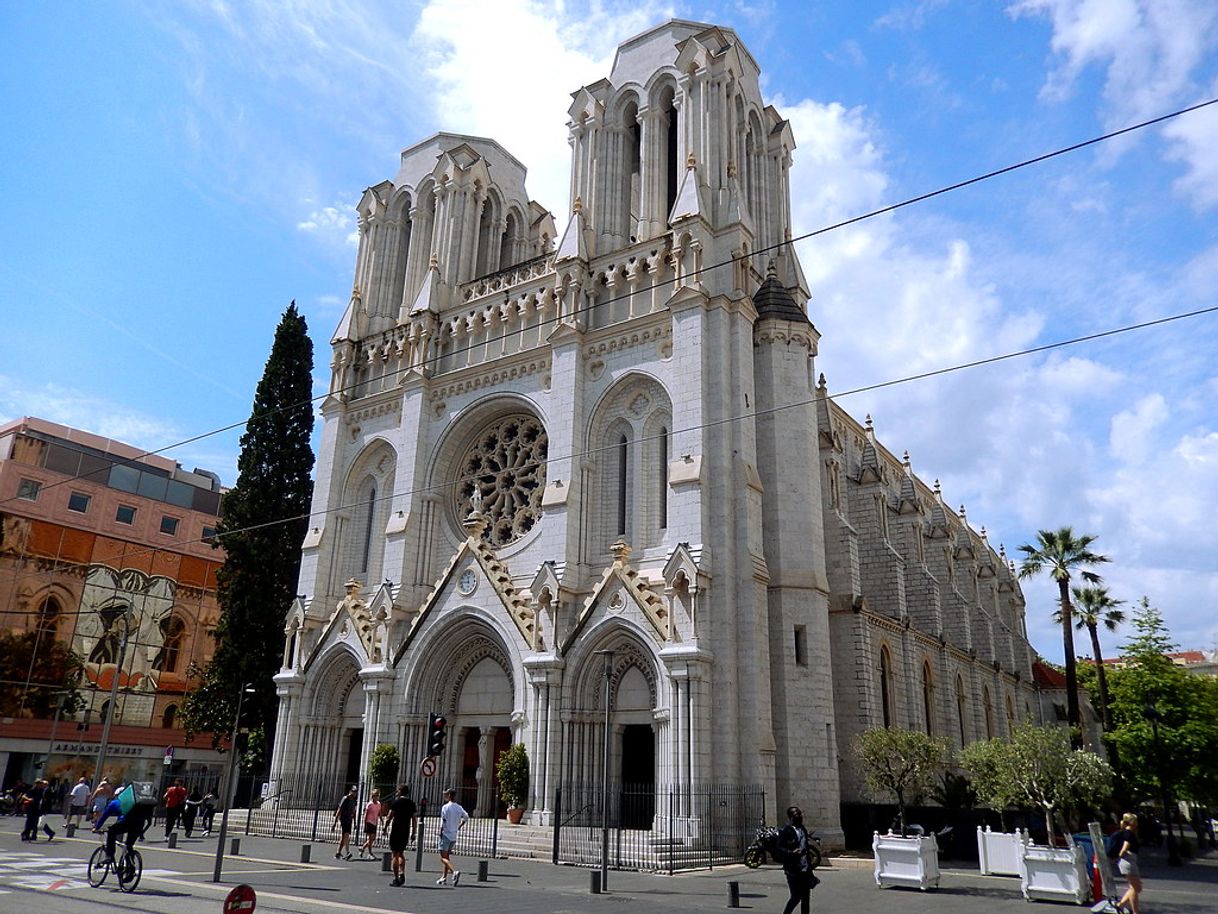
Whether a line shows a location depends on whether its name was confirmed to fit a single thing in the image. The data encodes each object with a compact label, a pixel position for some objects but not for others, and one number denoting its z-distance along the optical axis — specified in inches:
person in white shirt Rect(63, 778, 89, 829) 965.8
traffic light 681.3
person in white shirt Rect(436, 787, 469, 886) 631.8
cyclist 553.3
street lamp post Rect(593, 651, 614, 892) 605.0
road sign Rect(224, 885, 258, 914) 271.7
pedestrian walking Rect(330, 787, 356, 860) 794.2
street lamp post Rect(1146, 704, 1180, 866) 1077.1
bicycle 526.9
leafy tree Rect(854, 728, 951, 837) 863.7
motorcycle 460.4
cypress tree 1350.9
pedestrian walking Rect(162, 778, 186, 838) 941.2
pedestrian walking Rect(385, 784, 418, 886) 609.9
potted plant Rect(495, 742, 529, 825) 930.7
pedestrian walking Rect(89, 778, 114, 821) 927.7
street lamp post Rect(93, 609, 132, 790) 1173.7
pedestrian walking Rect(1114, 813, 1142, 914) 498.0
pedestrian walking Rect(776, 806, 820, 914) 450.0
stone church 943.0
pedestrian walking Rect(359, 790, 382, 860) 799.7
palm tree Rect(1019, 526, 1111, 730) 1668.3
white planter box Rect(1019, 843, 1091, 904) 605.9
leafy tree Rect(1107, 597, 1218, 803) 1408.7
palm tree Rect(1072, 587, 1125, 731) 1866.4
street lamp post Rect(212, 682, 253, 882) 584.2
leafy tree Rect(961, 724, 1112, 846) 741.3
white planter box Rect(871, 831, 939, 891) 661.3
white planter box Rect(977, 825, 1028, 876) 756.0
